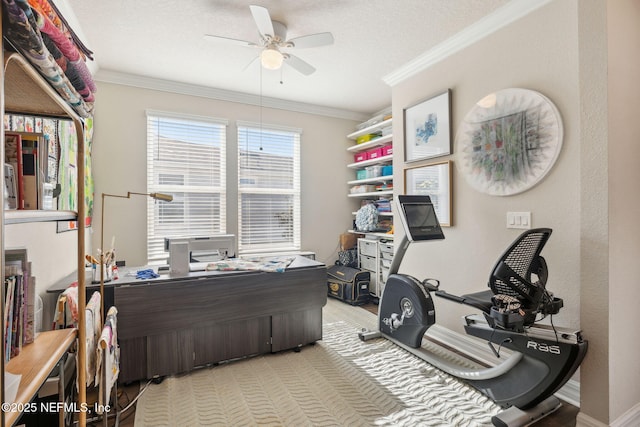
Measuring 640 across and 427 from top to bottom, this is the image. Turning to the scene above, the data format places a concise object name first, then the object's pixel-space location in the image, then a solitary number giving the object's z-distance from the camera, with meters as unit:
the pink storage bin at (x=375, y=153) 4.22
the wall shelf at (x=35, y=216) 0.78
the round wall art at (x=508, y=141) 2.09
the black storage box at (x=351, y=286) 4.02
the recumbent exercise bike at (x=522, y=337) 1.60
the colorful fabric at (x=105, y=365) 1.45
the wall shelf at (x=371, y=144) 4.06
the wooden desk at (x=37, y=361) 0.82
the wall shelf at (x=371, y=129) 4.04
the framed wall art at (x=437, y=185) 2.77
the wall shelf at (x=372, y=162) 4.12
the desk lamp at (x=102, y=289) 1.80
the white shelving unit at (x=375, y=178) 4.02
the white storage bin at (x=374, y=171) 4.27
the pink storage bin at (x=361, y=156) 4.54
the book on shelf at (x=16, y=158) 0.93
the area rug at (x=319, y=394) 1.81
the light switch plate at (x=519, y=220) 2.18
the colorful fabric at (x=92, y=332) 1.39
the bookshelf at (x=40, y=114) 0.77
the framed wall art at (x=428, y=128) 2.78
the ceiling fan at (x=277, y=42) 2.23
